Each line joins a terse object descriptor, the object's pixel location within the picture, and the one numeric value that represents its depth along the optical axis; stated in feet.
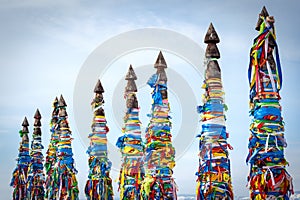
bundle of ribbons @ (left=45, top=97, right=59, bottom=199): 63.10
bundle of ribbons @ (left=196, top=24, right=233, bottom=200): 38.81
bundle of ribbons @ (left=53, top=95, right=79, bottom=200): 61.93
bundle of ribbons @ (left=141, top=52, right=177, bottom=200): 46.21
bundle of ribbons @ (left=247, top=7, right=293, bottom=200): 34.81
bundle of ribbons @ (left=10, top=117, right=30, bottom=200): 76.28
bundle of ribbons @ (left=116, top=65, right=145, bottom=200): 51.24
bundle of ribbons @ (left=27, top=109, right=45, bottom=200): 72.59
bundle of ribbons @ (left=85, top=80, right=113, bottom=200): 55.67
